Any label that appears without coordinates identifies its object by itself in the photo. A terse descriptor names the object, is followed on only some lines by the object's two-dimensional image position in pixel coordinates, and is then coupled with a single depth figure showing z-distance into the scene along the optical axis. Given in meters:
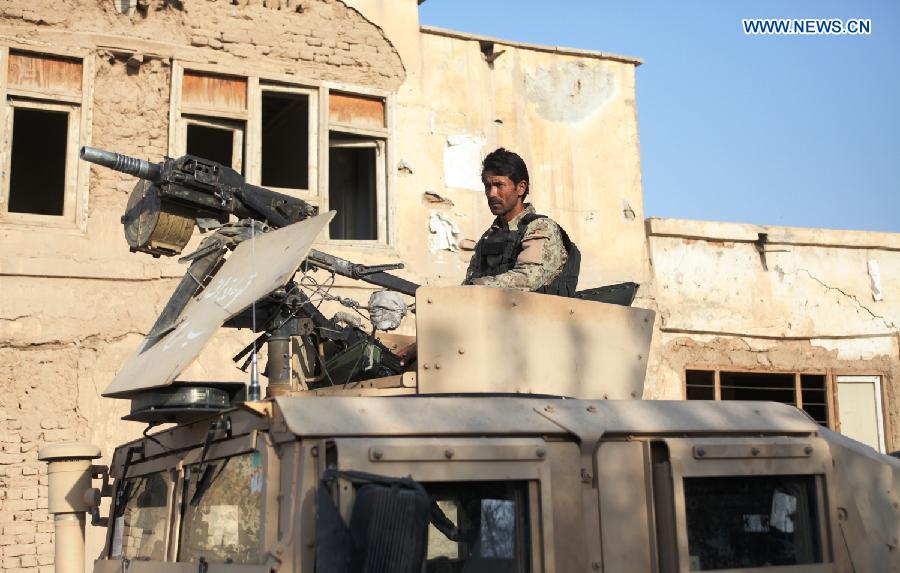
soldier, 4.88
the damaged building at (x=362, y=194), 9.80
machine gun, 4.64
